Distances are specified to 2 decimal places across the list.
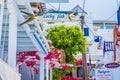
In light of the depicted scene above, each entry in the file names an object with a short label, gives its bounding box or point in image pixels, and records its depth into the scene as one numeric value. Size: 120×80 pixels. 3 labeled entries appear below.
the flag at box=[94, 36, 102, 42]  32.40
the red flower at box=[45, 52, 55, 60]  15.20
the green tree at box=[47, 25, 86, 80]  22.23
